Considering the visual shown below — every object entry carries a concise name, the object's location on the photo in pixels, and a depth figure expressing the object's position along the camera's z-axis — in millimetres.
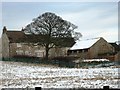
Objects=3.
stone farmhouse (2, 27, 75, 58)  92562
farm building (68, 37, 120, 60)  87438
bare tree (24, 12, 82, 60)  70562
